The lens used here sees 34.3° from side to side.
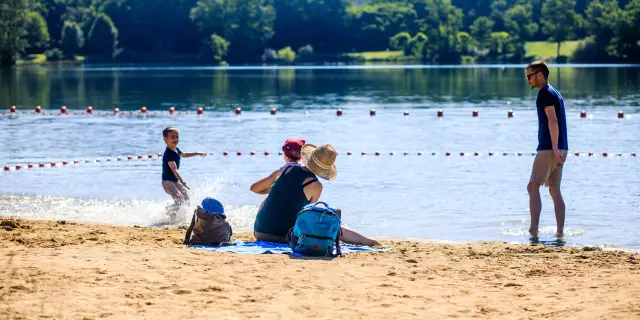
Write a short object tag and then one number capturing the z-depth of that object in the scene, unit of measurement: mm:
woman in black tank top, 11539
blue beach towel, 11336
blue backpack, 11008
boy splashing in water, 15414
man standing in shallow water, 13219
